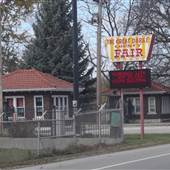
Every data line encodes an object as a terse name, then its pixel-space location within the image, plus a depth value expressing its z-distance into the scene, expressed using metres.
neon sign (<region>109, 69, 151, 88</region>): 32.16
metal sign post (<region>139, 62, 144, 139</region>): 32.43
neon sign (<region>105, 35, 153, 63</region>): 33.12
